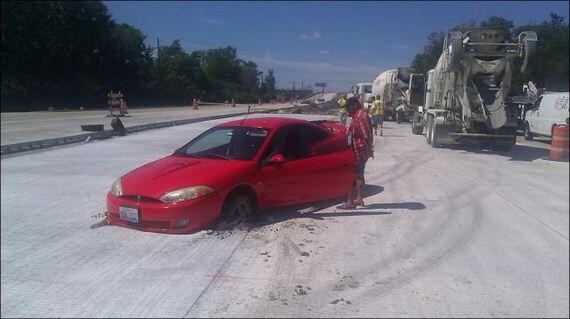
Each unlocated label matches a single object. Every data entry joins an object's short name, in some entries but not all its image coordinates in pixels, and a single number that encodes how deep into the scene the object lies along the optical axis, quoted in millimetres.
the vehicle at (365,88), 36769
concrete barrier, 10680
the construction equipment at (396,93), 29344
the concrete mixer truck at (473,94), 12086
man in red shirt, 7246
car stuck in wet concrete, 5816
